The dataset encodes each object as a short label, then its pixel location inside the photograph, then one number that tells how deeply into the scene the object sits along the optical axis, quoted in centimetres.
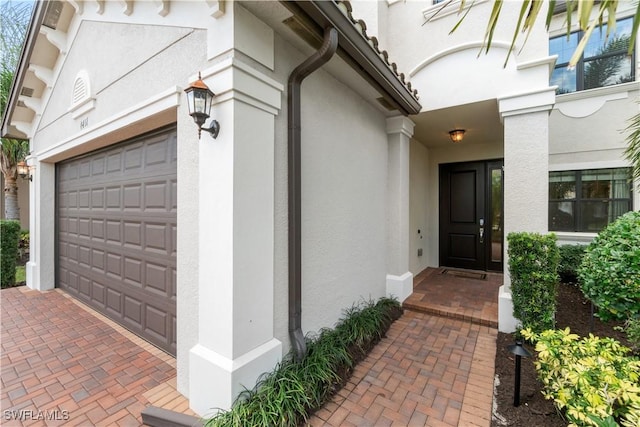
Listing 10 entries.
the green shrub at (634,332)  281
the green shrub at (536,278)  371
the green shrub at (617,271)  266
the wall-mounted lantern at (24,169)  639
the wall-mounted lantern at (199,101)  235
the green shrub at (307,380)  231
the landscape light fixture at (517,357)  261
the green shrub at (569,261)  601
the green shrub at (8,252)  662
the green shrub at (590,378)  200
